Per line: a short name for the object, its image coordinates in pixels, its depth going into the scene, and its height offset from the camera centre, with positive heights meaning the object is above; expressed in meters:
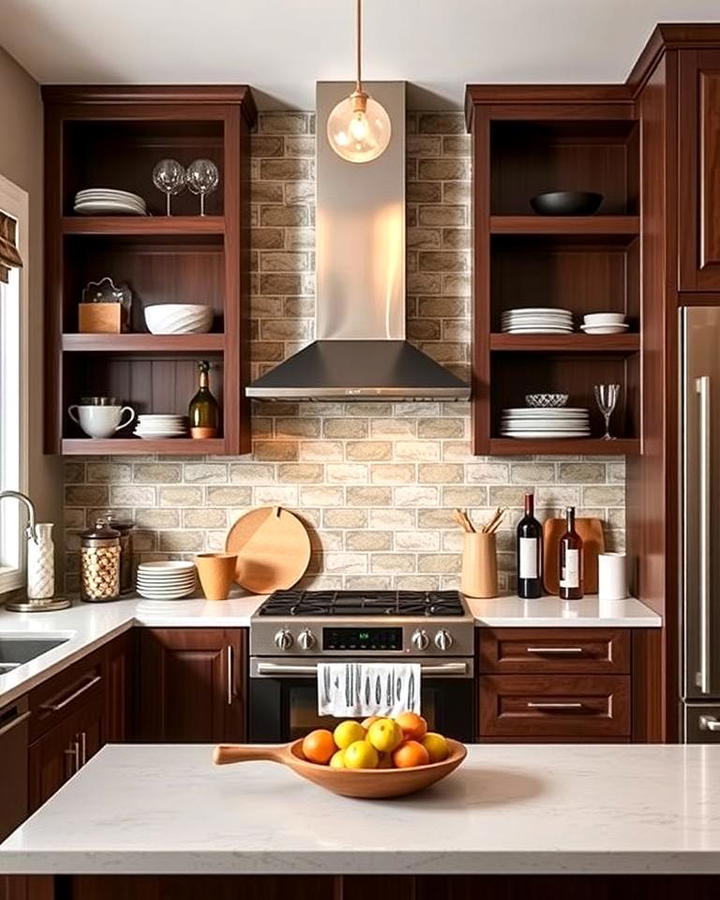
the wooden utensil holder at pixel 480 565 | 4.05 -0.37
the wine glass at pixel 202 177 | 4.09 +1.11
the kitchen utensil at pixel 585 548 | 4.22 -0.32
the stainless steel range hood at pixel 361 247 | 4.01 +0.82
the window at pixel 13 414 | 3.78 +0.19
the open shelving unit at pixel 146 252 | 4.02 +0.85
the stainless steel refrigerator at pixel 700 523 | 3.50 -0.19
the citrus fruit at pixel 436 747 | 1.83 -0.48
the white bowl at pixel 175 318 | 4.02 +0.56
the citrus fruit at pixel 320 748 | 1.82 -0.48
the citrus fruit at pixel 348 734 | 1.82 -0.45
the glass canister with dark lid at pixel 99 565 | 3.99 -0.36
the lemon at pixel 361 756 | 1.76 -0.48
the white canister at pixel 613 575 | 3.98 -0.41
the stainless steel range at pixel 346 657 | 3.58 -0.63
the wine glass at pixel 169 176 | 4.07 +1.11
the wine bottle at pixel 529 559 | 4.07 -0.35
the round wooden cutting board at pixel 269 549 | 4.26 -0.32
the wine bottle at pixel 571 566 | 4.04 -0.37
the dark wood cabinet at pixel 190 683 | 3.64 -0.73
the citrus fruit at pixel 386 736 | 1.78 -0.45
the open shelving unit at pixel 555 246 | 4.03 +0.86
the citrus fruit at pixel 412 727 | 1.86 -0.45
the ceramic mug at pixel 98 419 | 4.05 +0.18
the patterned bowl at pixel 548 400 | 4.07 +0.25
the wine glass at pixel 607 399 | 4.05 +0.25
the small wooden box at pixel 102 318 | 4.09 +0.57
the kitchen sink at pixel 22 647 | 3.25 -0.54
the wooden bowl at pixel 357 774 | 1.75 -0.50
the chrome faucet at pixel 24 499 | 3.44 -0.10
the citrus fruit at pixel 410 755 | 1.77 -0.48
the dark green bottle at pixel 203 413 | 4.07 +0.21
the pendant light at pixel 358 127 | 2.26 +0.72
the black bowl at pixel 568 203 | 3.98 +0.98
